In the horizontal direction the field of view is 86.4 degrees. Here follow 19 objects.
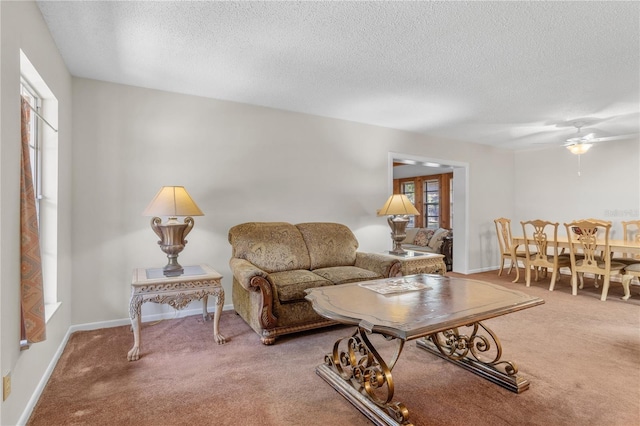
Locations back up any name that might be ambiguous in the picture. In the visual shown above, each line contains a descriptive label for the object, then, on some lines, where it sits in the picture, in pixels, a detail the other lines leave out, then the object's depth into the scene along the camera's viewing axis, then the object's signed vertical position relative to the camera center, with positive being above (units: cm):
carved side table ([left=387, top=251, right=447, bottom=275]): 358 -60
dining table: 421 -47
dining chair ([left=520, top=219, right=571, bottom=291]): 487 -73
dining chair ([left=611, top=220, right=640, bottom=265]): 473 -40
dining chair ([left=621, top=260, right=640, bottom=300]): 428 -84
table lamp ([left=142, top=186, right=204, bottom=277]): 292 -9
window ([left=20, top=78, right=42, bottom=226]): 240 +50
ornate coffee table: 177 -59
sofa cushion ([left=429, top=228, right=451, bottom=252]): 641 -56
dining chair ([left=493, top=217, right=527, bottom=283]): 557 -67
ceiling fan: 477 +97
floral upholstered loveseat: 283 -58
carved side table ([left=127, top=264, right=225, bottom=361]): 261 -64
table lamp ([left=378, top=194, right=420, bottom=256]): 419 -4
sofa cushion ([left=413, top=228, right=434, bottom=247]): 661 -55
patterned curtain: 178 -29
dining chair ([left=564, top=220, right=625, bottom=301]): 429 -61
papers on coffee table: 238 -56
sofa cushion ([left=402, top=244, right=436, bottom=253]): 642 -74
